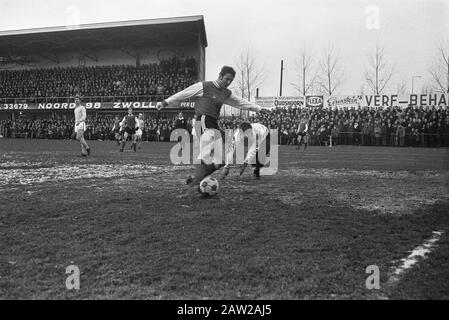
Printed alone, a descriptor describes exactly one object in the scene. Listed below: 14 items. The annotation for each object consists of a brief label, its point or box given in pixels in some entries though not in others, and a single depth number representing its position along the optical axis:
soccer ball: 6.43
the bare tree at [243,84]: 48.33
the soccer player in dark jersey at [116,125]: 26.18
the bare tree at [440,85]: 39.75
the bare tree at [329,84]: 45.53
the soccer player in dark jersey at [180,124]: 29.24
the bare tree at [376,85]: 42.78
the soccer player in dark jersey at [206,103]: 7.16
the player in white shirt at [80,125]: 15.00
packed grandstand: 30.05
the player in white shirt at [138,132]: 19.90
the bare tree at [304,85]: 47.50
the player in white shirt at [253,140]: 9.45
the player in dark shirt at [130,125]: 18.90
